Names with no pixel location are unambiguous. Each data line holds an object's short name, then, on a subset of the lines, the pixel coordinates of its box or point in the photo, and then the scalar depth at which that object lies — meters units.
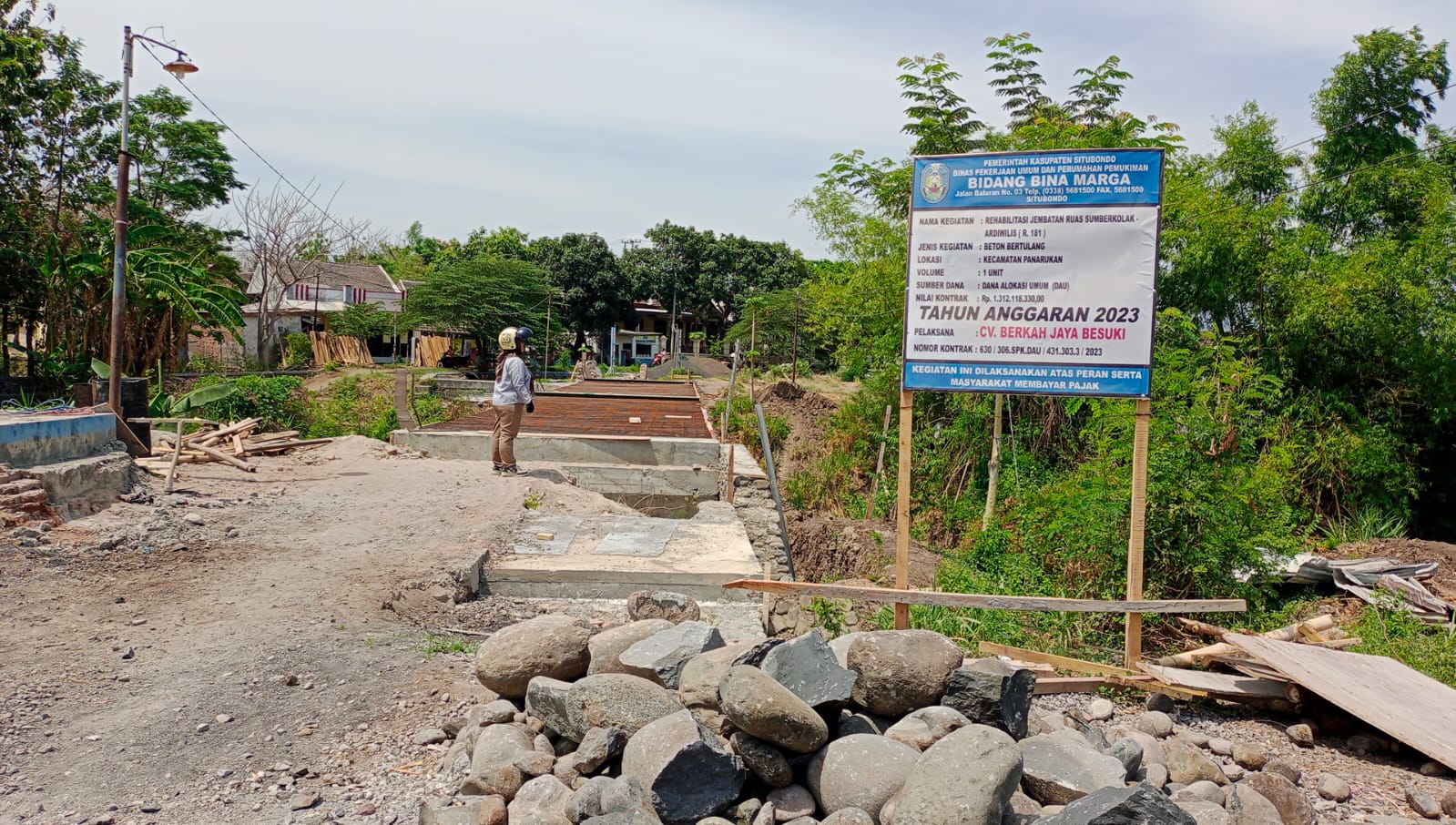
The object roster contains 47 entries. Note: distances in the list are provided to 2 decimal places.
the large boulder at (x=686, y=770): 3.03
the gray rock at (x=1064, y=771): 3.18
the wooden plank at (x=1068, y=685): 4.70
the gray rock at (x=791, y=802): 3.15
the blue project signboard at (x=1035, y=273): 4.62
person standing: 10.45
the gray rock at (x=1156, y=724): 4.24
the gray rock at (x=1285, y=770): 3.77
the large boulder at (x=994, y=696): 3.52
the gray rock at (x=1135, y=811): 2.65
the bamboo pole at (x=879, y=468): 13.92
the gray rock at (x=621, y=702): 3.47
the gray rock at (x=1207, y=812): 3.10
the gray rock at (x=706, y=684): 3.53
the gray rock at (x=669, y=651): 3.84
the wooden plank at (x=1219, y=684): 4.59
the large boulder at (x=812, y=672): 3.42
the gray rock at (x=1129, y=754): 3.47
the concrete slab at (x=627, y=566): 6.52
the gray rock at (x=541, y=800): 3.14
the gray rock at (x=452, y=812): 3.21
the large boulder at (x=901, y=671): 3.61
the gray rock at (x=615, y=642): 4.05
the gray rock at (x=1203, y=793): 3.40
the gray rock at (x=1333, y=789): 3.74
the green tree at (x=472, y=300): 32.72
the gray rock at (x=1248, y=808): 3.24
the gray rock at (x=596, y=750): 3.33
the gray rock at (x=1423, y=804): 3.63
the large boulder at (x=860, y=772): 3.06
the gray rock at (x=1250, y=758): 3.88
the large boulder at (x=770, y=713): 3.16
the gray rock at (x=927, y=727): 3.39
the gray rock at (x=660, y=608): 5.15
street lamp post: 10.02
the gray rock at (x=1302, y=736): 4.36
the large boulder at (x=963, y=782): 2.78
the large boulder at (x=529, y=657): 4.05
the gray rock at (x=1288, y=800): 3.39
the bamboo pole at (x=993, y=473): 10.71
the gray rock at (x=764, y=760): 3.25
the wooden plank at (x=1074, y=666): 4.85
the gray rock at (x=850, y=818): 2.93
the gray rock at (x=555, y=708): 3.57
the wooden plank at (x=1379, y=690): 4.05
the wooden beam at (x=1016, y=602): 4.66
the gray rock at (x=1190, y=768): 3.62
